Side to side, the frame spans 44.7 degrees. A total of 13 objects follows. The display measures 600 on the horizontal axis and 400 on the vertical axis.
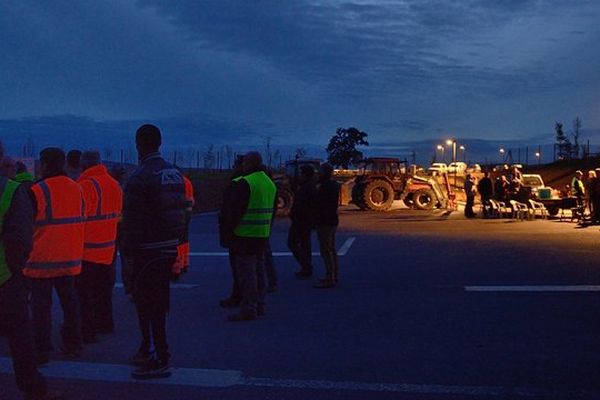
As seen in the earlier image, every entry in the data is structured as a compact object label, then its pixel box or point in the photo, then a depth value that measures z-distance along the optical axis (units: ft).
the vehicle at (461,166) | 211.94
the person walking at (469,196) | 86.02
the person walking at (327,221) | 34.86
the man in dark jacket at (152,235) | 19.43
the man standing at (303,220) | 37.68
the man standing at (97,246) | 24.43
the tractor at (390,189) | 102.22
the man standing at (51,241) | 21.43
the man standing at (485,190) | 83.97
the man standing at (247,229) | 26.91
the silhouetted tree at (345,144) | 271.90
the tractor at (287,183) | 92.32
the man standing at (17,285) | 16.34
